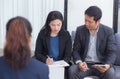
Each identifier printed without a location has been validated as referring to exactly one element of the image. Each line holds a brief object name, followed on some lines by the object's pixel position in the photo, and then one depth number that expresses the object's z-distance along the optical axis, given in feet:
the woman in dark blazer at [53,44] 10.51
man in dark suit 10.08
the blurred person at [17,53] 5.34
